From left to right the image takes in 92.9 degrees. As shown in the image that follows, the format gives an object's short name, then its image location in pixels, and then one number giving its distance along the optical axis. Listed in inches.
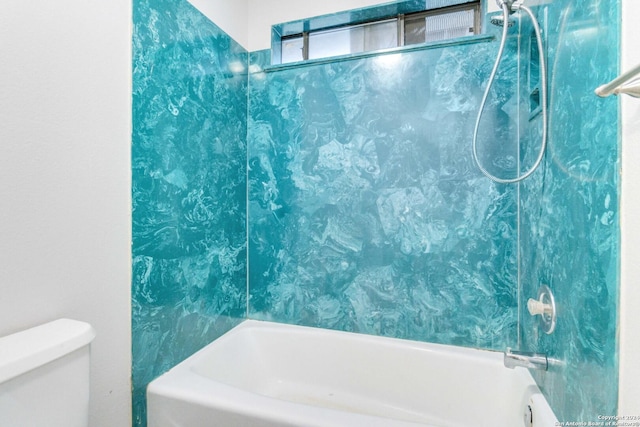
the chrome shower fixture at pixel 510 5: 47.6
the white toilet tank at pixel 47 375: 27.1
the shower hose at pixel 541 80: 42.3
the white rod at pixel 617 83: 20.1
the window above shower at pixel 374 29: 65.8
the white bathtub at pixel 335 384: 43.5
